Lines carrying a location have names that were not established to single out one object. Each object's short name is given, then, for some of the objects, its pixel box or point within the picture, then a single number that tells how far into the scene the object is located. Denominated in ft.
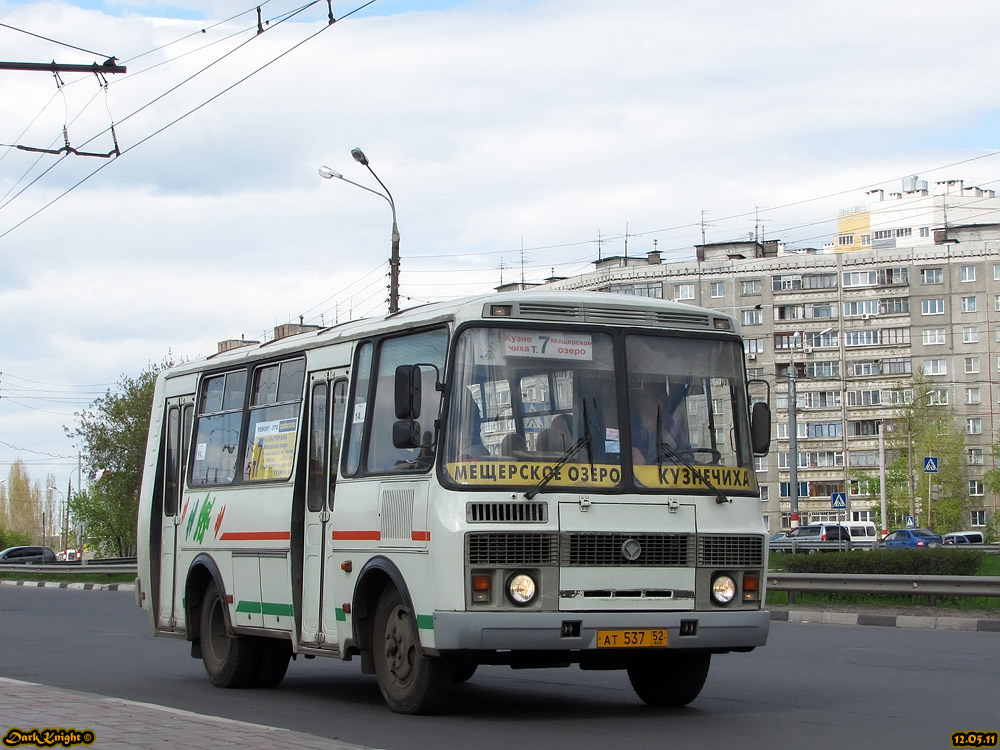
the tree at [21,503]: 540.93
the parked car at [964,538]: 264.31
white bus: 32.71
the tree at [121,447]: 239.91
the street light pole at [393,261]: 99.76
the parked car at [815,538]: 186.14
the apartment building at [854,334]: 349.41
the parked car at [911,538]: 220.02
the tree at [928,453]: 323.98
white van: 235.20
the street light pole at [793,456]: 188.14
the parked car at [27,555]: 225.97
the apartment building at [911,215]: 409.08
